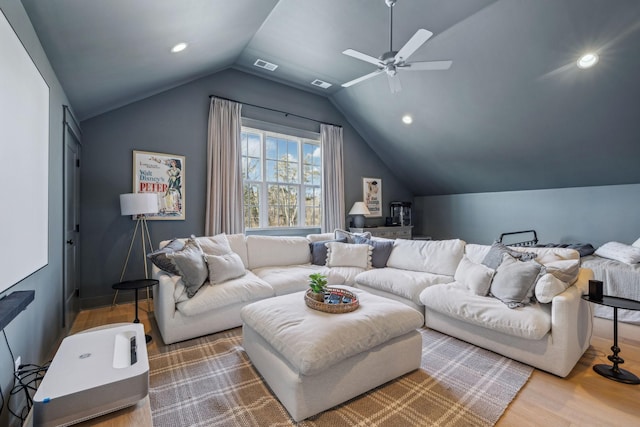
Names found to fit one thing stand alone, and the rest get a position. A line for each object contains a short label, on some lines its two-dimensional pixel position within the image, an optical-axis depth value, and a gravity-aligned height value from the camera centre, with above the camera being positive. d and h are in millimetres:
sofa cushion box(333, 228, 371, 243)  4196 -313
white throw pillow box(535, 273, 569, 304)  2115 -557
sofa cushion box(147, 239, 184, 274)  2688 -432
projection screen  1310 +301
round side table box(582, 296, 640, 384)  1954 -1052
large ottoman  1629 -826
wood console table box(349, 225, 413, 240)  5782 -370
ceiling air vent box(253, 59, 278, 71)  4410 +2318
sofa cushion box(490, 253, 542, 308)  2264 -562
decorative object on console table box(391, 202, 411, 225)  6475 +8
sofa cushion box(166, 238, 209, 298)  2666 -503
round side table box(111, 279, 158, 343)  2586 -634
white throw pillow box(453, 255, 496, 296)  2537 -590
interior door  2654 -10
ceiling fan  2504 +1423
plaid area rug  1649 -1158
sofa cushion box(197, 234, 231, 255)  3250 -348
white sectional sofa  2094 -736
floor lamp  3303 +135
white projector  1011 -625
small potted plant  2191 -546
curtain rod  4484 +1794
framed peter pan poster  3812 +486
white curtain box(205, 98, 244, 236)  4277 +676
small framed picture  6227 +404
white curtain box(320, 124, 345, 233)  5543 +678
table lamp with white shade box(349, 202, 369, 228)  5655 +31
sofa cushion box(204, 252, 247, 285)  2918 -550
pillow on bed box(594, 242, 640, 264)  3273 -491
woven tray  2025 -651
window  4895 +622
